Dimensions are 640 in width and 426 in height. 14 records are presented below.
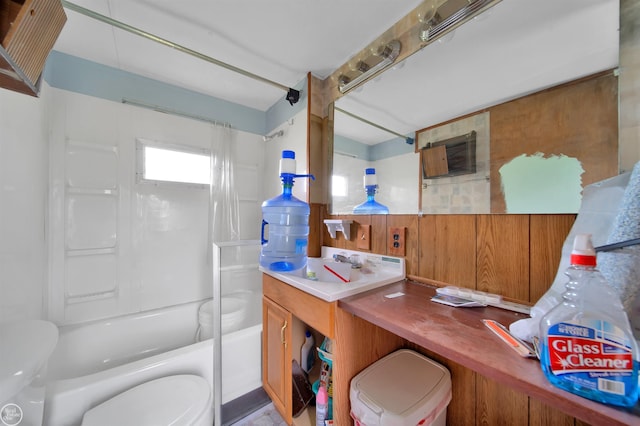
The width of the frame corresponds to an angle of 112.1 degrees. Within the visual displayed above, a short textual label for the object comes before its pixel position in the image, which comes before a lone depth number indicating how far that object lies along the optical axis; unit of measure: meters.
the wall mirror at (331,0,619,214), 0.68
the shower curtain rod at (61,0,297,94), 1.00
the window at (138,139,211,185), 1.72
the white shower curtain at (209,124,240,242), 1.92
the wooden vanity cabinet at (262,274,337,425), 0.89
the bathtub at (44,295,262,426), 0.97
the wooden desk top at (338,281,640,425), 0.38
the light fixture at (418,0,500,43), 0.85
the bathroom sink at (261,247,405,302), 0.89
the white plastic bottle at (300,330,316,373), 1.30
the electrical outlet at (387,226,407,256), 1.10
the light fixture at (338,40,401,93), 1.12
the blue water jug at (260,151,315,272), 1.33
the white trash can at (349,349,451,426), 0.74
